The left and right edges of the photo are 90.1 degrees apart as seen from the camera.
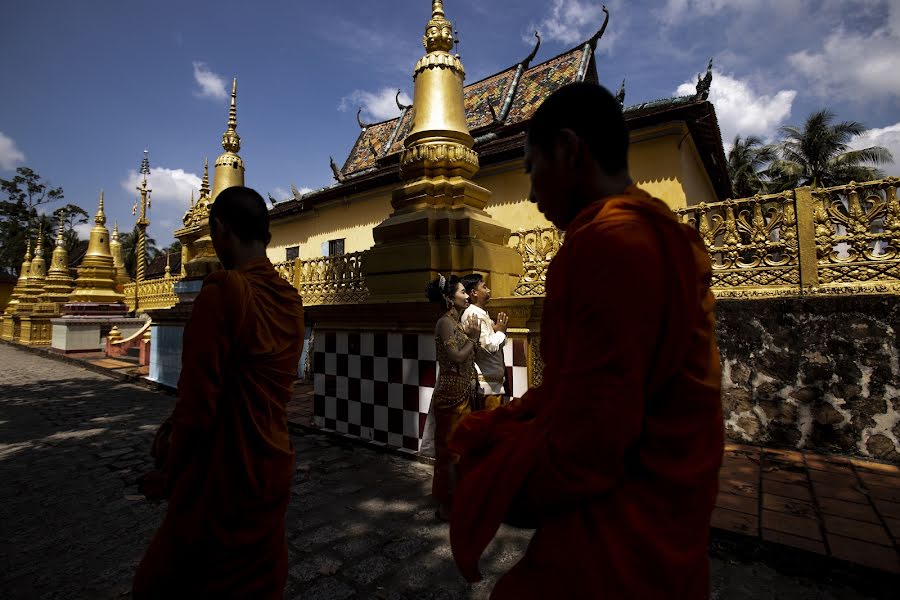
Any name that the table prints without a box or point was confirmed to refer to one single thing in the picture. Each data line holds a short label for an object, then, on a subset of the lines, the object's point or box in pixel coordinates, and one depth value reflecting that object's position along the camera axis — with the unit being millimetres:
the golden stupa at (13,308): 22600
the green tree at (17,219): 42281
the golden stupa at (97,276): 15602
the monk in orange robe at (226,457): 1533
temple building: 8719
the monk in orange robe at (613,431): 837
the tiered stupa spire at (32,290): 21719
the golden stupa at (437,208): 4488
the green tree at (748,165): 26359
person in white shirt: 3459
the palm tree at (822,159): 23609
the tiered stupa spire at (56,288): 18578
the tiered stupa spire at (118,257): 22266
